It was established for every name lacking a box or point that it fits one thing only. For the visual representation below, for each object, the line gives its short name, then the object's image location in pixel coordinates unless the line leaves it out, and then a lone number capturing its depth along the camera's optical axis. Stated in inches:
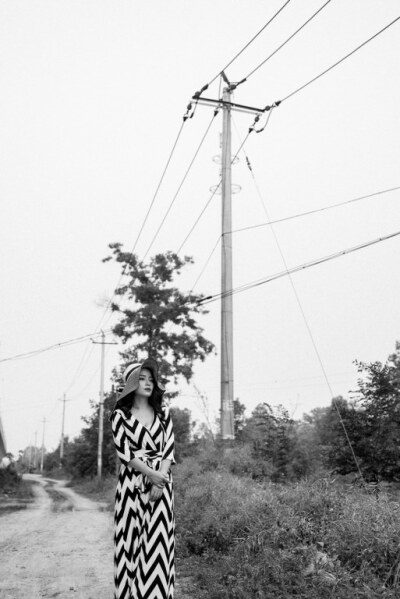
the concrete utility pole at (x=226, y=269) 492.7
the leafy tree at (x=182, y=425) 1415.2
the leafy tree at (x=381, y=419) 340.2
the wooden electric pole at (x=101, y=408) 1406.3
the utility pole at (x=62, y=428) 3034.0
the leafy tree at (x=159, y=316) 925.8
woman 159.2
